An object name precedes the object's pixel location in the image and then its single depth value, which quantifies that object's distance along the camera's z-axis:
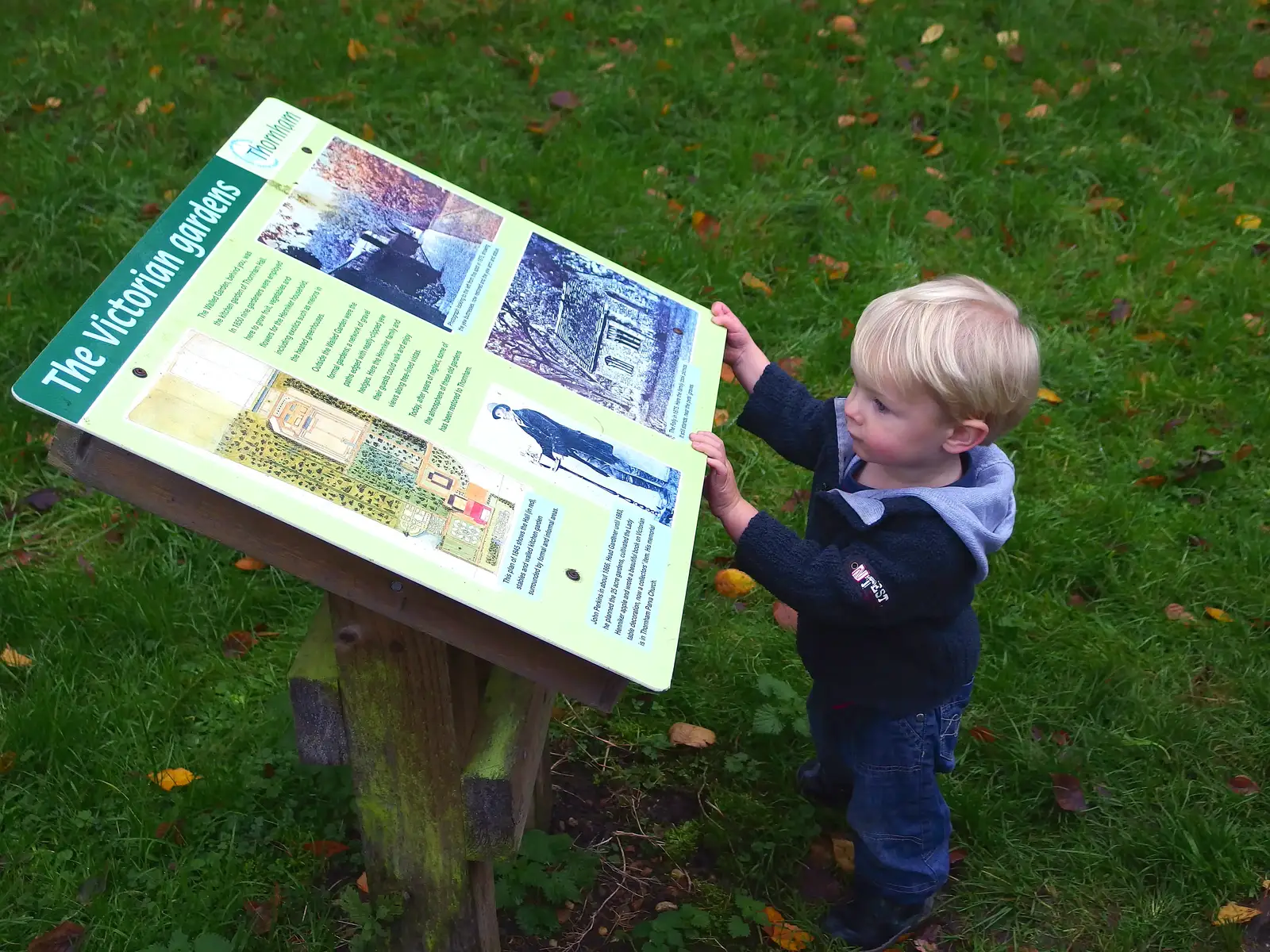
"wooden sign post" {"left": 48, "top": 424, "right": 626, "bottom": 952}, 1.40
